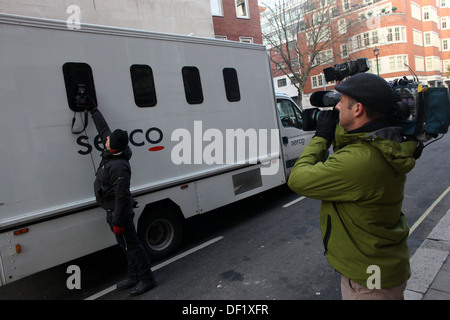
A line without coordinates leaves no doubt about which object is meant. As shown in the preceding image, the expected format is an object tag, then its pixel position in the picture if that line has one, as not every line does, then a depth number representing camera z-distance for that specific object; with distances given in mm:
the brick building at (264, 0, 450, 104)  36541
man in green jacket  1498
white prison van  3369
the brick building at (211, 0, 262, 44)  19125
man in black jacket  3480
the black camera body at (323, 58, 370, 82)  2227
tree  26877
